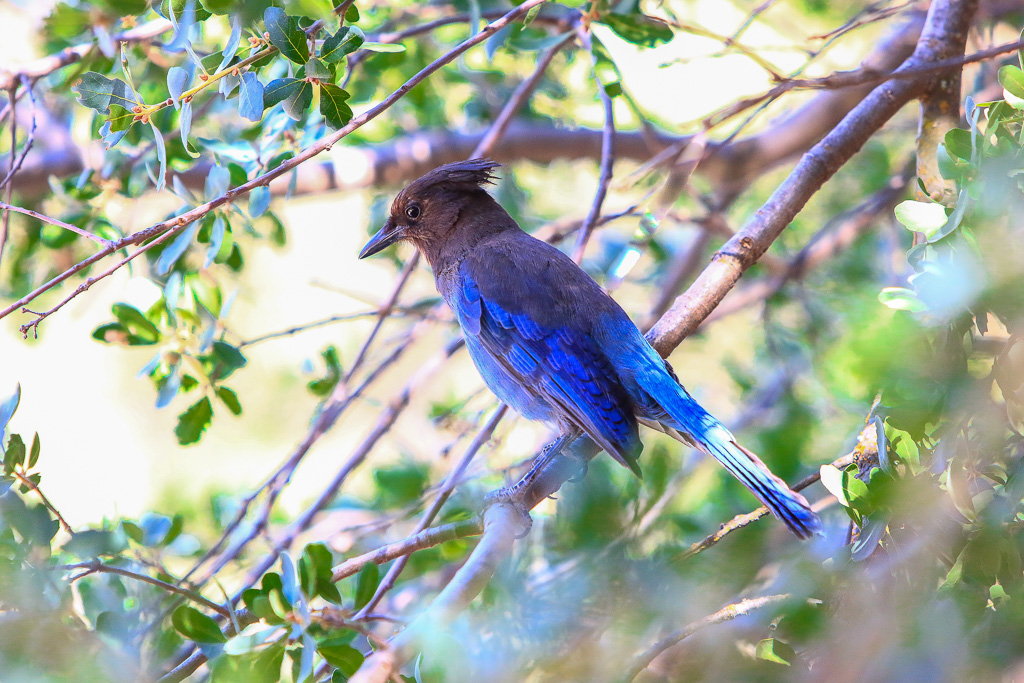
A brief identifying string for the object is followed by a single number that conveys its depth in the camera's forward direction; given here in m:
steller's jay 6.06
